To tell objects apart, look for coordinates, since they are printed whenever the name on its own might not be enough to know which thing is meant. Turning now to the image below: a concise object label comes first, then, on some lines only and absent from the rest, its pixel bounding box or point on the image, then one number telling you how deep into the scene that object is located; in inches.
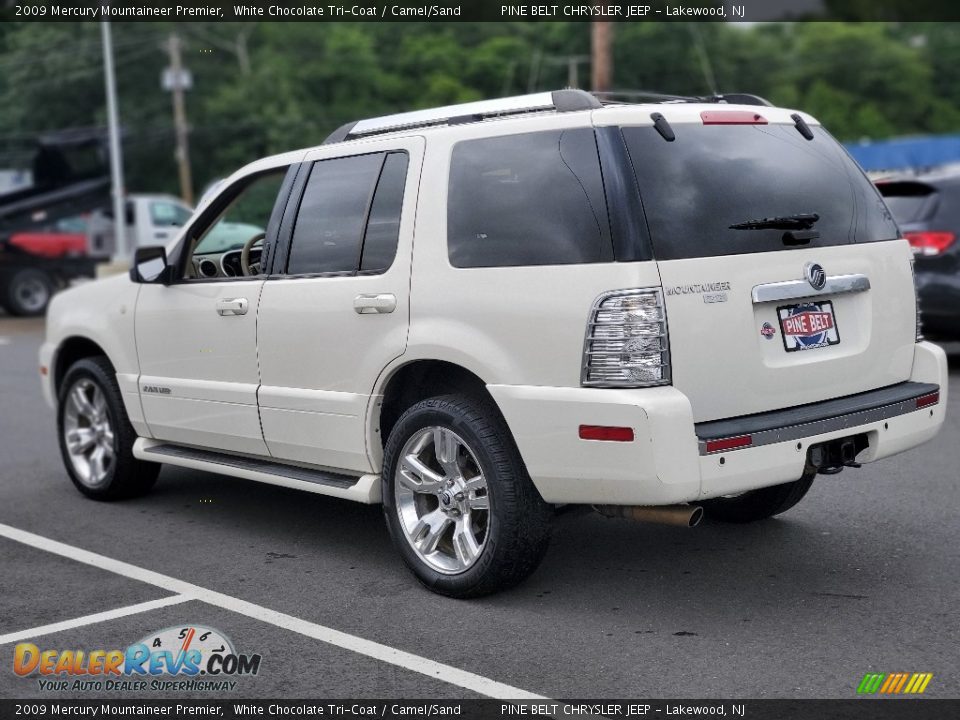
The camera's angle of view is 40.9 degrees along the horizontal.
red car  876.6
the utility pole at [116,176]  992.2
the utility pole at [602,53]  891.4
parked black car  416.2
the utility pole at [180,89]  1956.2
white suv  178.7
